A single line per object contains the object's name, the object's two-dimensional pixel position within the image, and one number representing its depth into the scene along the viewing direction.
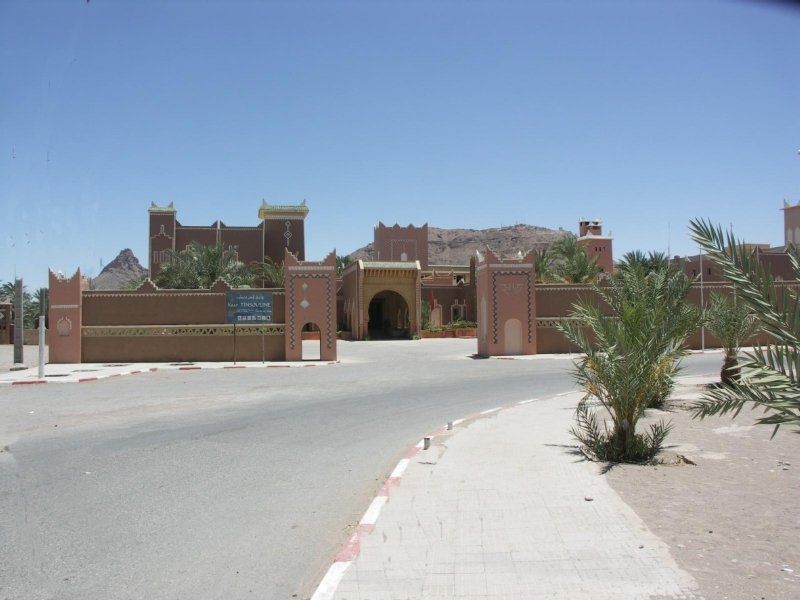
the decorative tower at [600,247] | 64.19
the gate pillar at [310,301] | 30.84
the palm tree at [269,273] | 53.31
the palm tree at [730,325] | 15.61
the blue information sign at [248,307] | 30.66
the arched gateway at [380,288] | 50.75
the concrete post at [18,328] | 27.75
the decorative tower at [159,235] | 60.94
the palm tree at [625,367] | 8.81
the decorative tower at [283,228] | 63.06
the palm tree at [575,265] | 44.94
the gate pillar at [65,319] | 30.09
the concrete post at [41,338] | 23.02
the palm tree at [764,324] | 4.75
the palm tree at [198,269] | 43.22
